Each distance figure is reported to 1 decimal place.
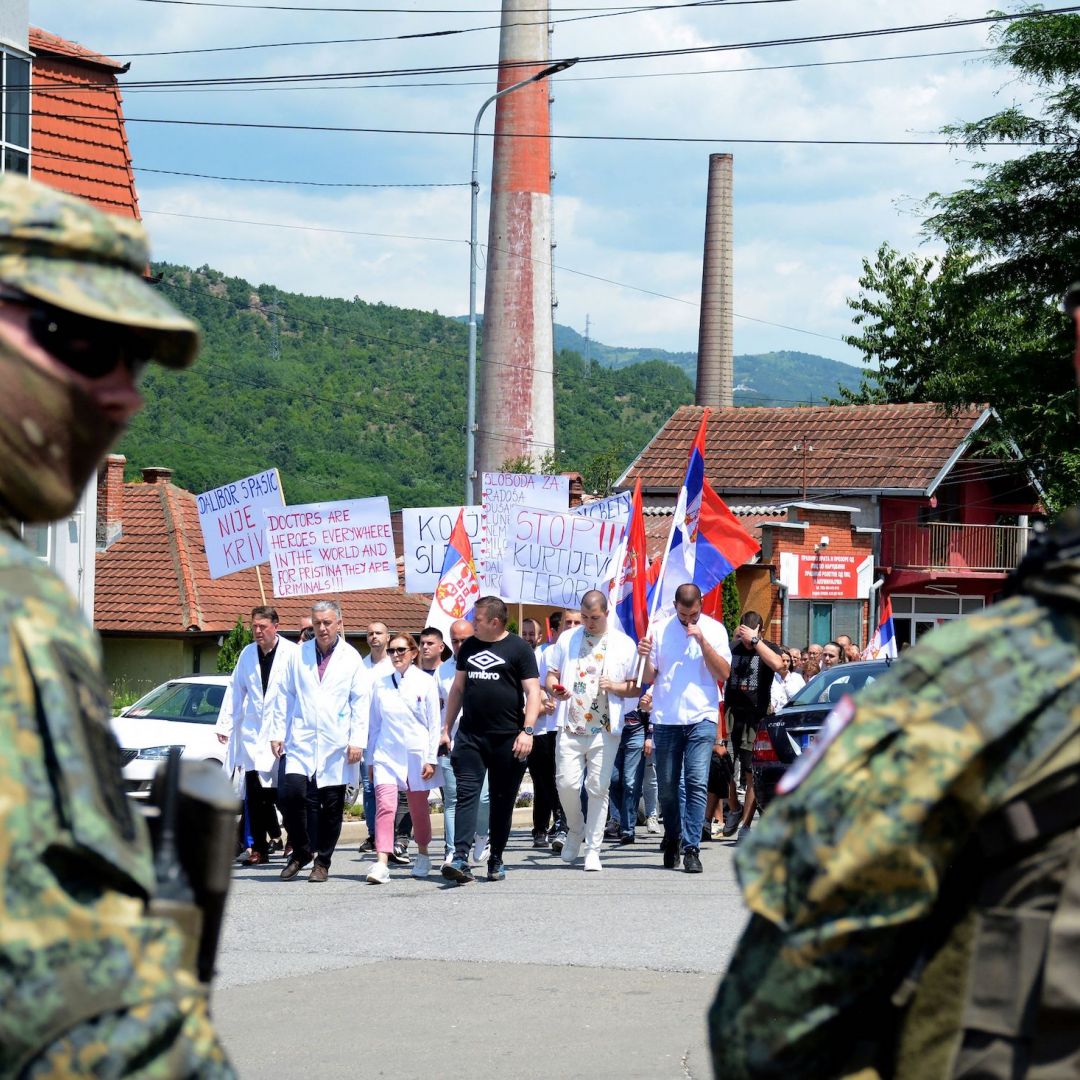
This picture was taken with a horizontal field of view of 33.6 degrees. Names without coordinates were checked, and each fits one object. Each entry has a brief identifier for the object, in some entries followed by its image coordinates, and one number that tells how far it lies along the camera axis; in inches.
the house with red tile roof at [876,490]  1881.2
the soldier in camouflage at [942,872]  87.1
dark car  568.4
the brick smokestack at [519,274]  1790.1
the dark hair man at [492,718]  489.4
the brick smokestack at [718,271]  2306.8
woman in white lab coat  514.3
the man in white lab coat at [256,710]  525.0
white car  616.1
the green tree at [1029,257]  963.3
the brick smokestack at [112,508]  1669.5
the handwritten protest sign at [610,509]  786.8
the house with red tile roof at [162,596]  1628.9
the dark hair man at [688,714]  519.8
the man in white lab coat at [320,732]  504.7
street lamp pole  1283.2
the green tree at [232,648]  1350.3
